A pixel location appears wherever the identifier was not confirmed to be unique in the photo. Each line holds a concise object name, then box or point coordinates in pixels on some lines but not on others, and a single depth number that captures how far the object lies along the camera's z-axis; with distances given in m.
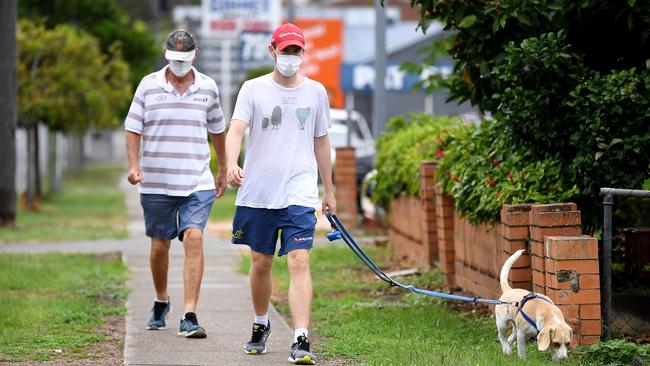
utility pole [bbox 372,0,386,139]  34.41
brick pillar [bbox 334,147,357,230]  35.69
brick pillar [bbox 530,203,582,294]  14.90
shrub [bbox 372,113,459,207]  24.77
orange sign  92.44
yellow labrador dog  13.00
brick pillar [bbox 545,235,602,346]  14.24
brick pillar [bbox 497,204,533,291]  15.77
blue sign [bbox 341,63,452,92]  83.00
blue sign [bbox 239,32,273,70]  78.12
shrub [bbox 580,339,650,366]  13.40
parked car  43.59
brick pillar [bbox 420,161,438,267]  22.22
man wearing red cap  14.46
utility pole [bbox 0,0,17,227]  34.37
